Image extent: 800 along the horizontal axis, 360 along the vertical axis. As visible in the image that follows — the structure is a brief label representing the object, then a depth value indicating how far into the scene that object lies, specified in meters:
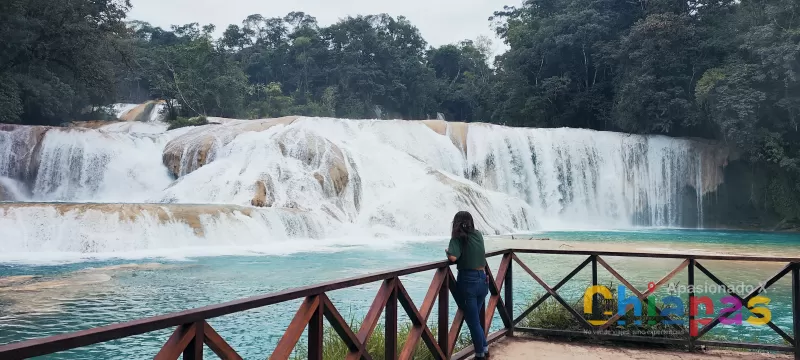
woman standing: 4.86
